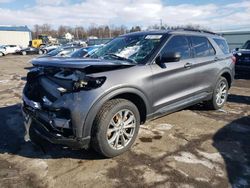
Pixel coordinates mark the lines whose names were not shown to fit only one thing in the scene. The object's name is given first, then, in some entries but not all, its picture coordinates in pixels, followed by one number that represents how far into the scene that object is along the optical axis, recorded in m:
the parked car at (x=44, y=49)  27.22
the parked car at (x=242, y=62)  7.52
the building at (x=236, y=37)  15.74
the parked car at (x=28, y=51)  26.67
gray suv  2.47
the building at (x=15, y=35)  39.87
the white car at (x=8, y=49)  25.86
